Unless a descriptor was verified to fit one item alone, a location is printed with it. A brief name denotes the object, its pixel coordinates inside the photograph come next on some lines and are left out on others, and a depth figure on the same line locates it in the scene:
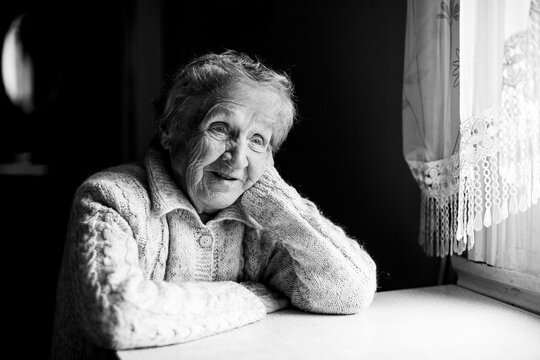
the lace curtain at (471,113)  1.19
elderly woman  1.22
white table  1.04
